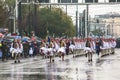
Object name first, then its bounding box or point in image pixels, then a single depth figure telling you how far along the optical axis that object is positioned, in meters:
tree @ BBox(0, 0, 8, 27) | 58.51
